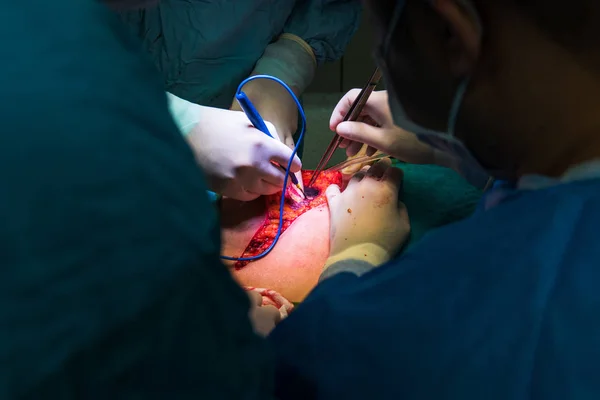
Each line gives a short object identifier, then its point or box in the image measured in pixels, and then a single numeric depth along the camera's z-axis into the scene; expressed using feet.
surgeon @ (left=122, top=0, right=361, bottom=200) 4.24
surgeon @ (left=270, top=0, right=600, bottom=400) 1.71
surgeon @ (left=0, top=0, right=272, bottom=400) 1.01
